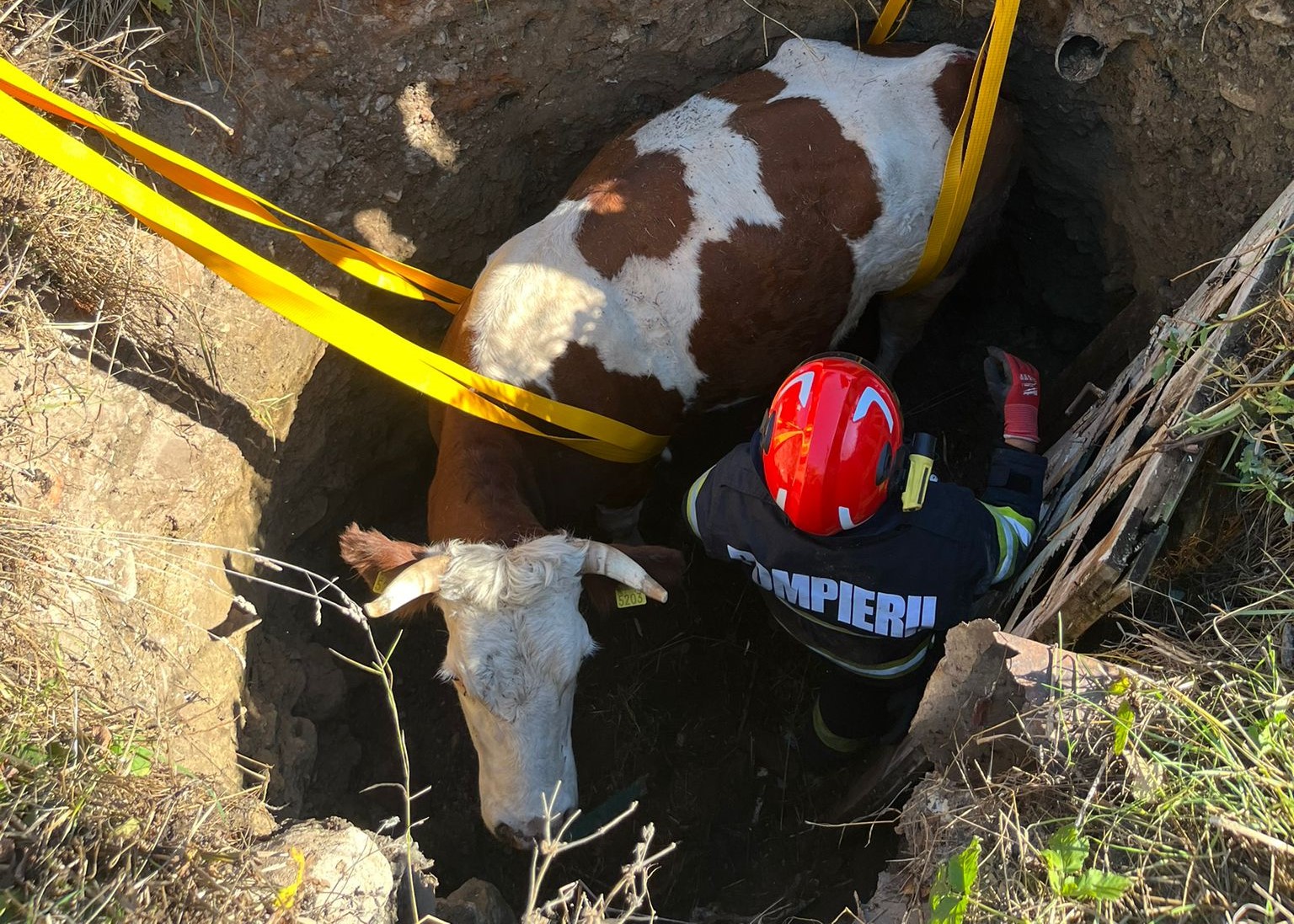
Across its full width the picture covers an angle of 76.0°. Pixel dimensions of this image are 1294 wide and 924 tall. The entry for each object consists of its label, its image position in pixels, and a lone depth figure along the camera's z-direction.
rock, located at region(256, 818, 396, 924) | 2.21
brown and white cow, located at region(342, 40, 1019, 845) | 3.55
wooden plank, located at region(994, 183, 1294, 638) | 2.18
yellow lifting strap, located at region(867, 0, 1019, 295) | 3.28
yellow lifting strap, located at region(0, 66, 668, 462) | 2.63
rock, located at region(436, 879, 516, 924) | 2.71
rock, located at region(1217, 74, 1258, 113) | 3.06
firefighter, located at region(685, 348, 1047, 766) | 2.49
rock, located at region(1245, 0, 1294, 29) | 2.85
